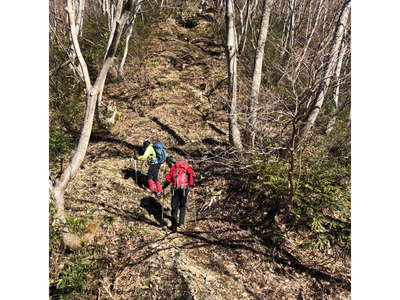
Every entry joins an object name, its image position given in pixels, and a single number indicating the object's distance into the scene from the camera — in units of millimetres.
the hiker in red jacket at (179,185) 6070
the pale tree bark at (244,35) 12247
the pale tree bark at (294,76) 4759
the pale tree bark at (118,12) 5363
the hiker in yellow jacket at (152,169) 6998
